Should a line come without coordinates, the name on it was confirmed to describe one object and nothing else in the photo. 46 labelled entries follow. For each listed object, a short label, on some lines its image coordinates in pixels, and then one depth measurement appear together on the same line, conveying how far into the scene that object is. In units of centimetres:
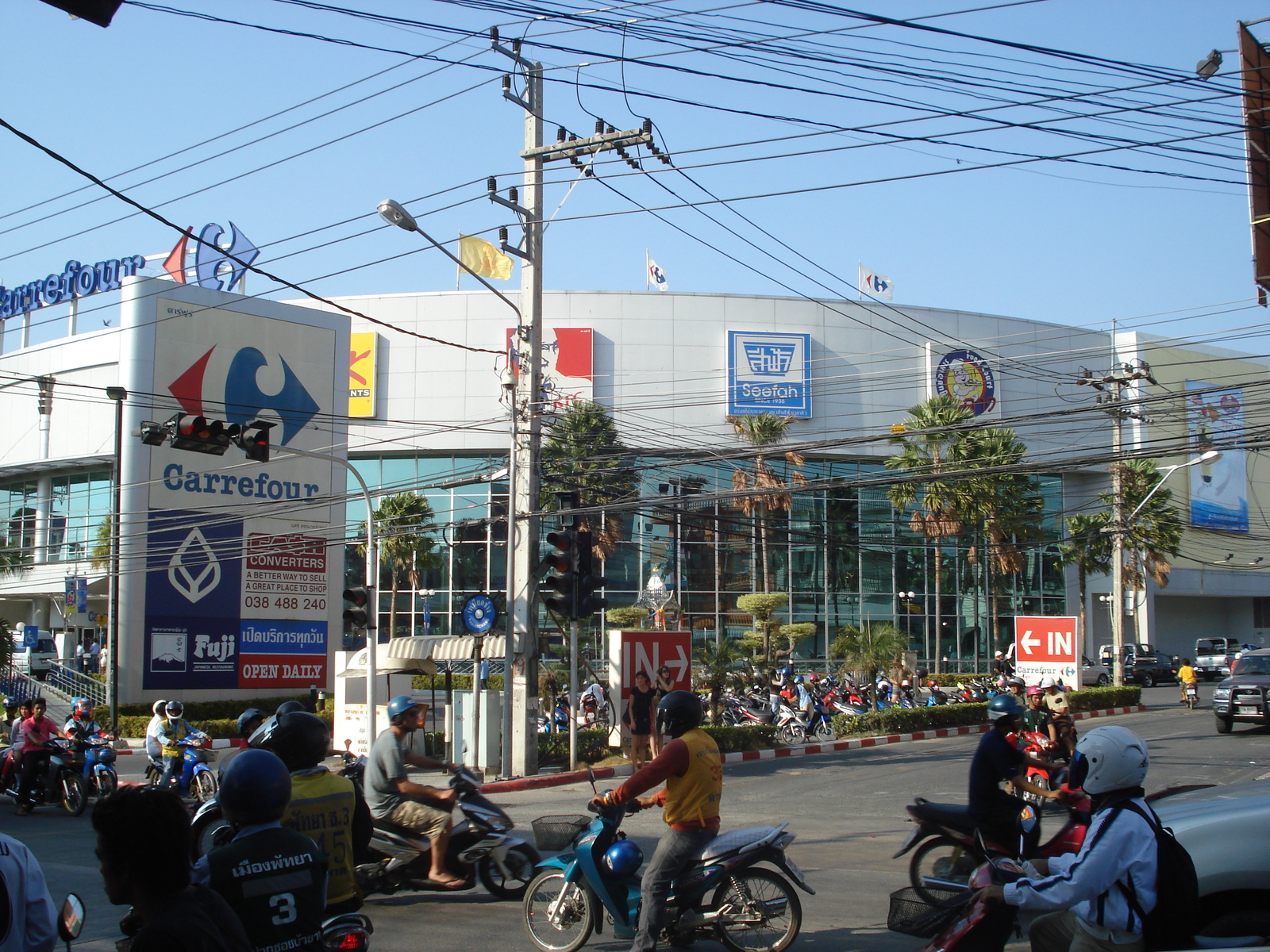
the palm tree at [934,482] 4203
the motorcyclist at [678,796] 619
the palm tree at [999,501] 4066
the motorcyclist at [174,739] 1430
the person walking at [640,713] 1727
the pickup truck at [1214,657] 4391
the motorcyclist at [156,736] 1436
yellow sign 5319
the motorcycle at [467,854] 840
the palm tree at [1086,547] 4567
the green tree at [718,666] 2402
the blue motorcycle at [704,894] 644
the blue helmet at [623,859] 654
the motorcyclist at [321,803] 449
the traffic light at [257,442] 1634
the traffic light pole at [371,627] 1870
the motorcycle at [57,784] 1455
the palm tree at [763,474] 4775
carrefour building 3894
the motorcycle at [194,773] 1420
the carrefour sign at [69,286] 4038
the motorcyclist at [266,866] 339
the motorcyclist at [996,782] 752
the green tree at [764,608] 3509
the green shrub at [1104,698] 2808
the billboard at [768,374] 5228
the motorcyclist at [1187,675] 3025
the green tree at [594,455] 4431
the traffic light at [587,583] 1748
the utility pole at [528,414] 1819
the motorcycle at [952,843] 732
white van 3144
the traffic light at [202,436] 1578
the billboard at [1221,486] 6000
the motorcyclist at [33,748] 1452
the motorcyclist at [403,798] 845
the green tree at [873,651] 2942
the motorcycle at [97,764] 1470
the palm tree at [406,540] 4600
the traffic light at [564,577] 1723
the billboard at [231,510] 3000
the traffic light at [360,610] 1878
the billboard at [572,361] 5188
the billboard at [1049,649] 2348
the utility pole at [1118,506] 2912
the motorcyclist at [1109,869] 383
